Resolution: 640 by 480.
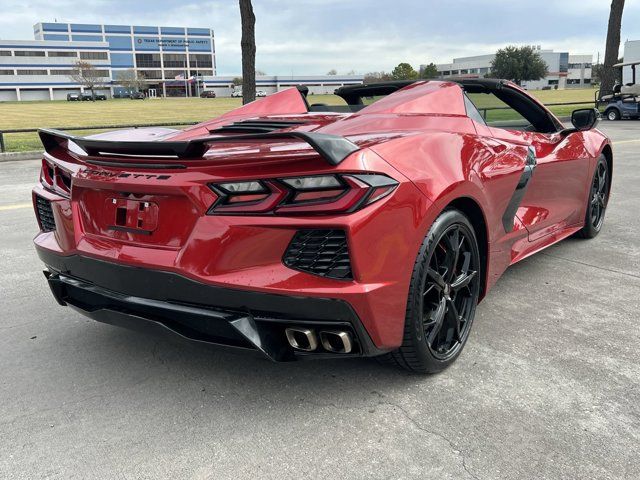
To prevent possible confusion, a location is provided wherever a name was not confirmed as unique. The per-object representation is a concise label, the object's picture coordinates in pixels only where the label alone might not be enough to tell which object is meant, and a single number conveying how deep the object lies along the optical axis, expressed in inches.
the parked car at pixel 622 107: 901.2
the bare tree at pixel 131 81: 4569.4
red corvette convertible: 81.5
